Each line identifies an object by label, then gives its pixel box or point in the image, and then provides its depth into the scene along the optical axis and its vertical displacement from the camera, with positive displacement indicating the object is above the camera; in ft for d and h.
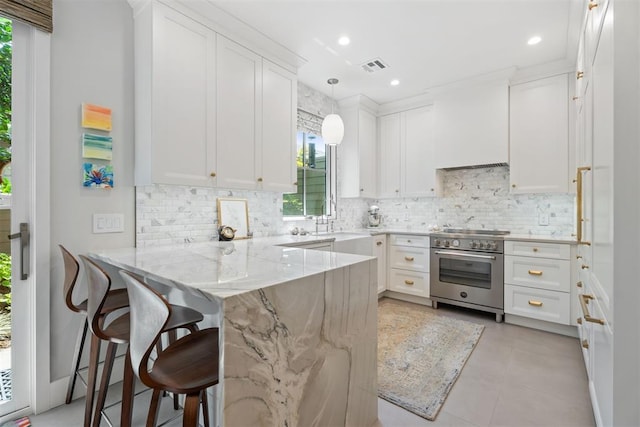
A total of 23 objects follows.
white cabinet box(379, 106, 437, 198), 13.65 +2.79
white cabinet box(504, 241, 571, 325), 9.63 -2.30
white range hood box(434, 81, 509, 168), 11.51 +3.56
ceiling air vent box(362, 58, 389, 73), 10.61 +5.39
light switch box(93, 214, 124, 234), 6.73 -0.24
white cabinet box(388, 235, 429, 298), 12.48 -2.24
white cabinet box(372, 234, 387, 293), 12.90 -1.90
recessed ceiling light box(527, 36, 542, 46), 9.22 +5.39
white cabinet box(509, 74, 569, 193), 10.48 +2.80
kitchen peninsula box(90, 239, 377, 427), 3.18 -1.50
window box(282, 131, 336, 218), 12.67 +1.48
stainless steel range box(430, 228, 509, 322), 10.80 -2.16
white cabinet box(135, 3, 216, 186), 6.86 +2.78
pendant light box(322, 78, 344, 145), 10.17 +2.84
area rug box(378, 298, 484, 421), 6.45 -3.93
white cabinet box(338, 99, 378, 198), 13.94 +2.82
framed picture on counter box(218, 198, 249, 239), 9.35 -0.08
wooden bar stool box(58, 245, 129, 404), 5.34 -1.69
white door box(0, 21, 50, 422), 5.76 -0.09
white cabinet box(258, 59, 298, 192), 9.38 +2.77
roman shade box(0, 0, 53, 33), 5.44 +3.79
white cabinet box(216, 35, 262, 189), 8.18 +2.85
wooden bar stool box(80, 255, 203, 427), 4.27 -1.83
